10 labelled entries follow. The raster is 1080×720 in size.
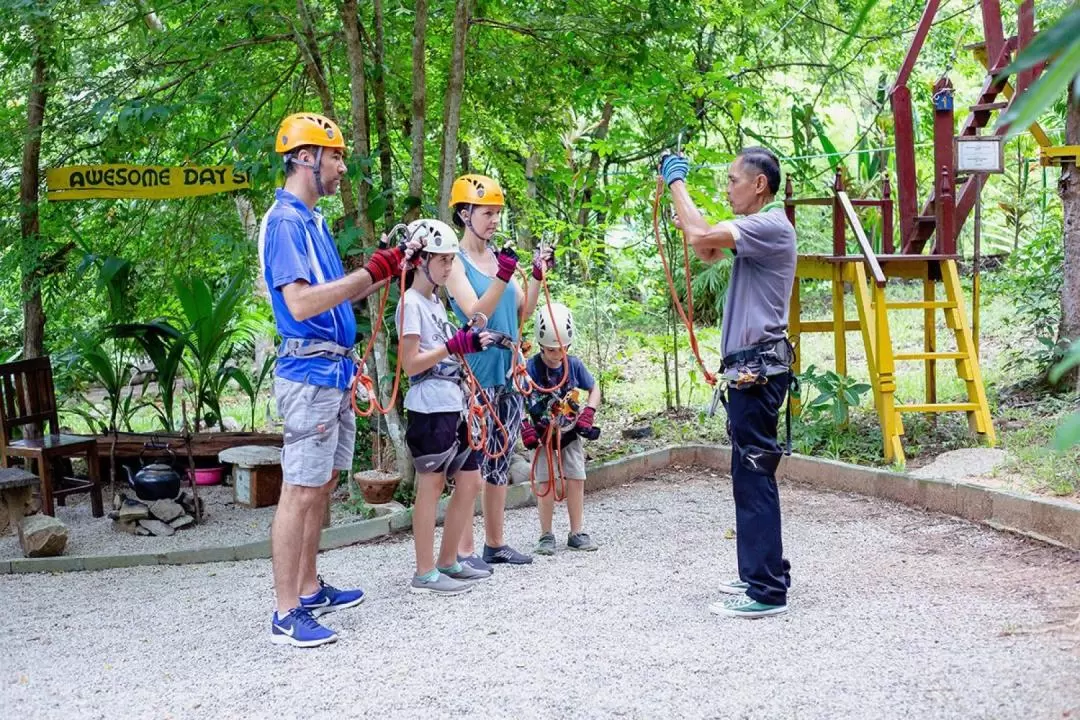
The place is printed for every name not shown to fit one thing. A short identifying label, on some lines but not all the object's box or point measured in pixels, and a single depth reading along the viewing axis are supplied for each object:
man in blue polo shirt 3.78
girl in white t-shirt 4.28
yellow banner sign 6.50
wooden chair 6.65
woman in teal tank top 4.50
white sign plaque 6.66
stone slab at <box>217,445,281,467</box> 6.76
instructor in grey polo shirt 3.97
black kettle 6.48
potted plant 6.21
